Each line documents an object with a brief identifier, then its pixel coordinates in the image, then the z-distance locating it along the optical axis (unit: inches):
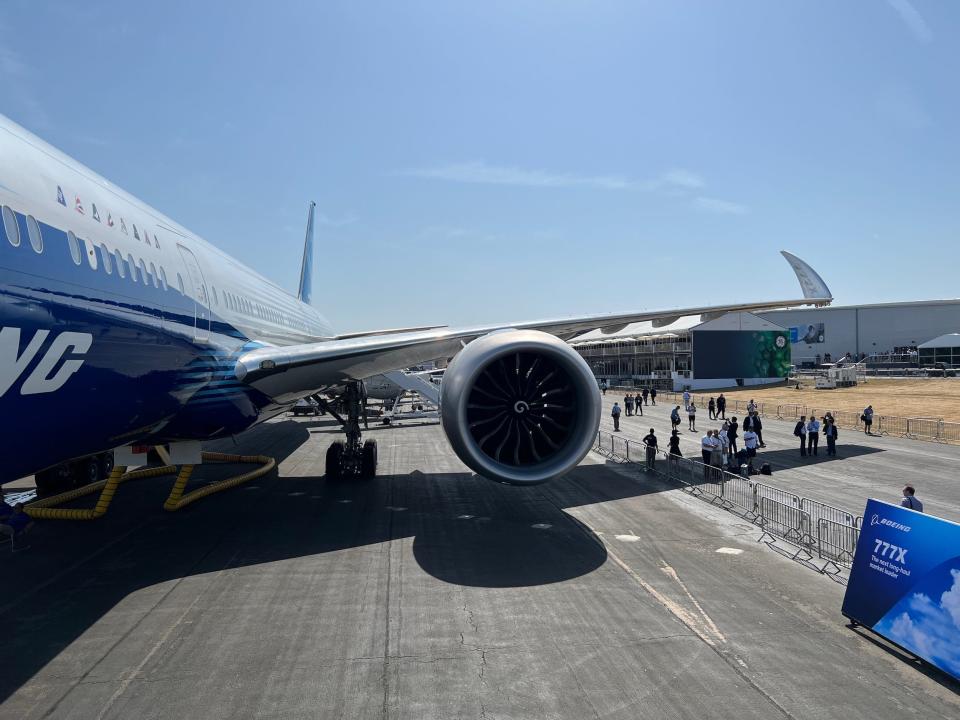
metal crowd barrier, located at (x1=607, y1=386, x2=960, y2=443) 1123.9
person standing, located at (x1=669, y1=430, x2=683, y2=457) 770.2
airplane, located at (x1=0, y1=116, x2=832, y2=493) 257.6
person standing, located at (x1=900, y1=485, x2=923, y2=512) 402.3
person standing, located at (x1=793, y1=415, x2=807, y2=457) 879.7
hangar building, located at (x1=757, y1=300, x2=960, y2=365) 3400.6
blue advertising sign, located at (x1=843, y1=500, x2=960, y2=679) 267.0
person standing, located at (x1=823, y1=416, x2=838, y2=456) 892.6
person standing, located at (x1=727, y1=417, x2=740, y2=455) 841.5
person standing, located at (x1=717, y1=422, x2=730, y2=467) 722.3
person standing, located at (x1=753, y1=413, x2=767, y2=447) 897.2
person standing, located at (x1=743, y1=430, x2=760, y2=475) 758.5
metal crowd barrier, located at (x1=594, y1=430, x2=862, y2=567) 438.6
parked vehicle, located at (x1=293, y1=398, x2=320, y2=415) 1654.8
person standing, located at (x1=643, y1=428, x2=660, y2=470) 768.9
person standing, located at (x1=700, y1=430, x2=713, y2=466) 705.0
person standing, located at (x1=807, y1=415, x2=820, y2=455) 882.8
